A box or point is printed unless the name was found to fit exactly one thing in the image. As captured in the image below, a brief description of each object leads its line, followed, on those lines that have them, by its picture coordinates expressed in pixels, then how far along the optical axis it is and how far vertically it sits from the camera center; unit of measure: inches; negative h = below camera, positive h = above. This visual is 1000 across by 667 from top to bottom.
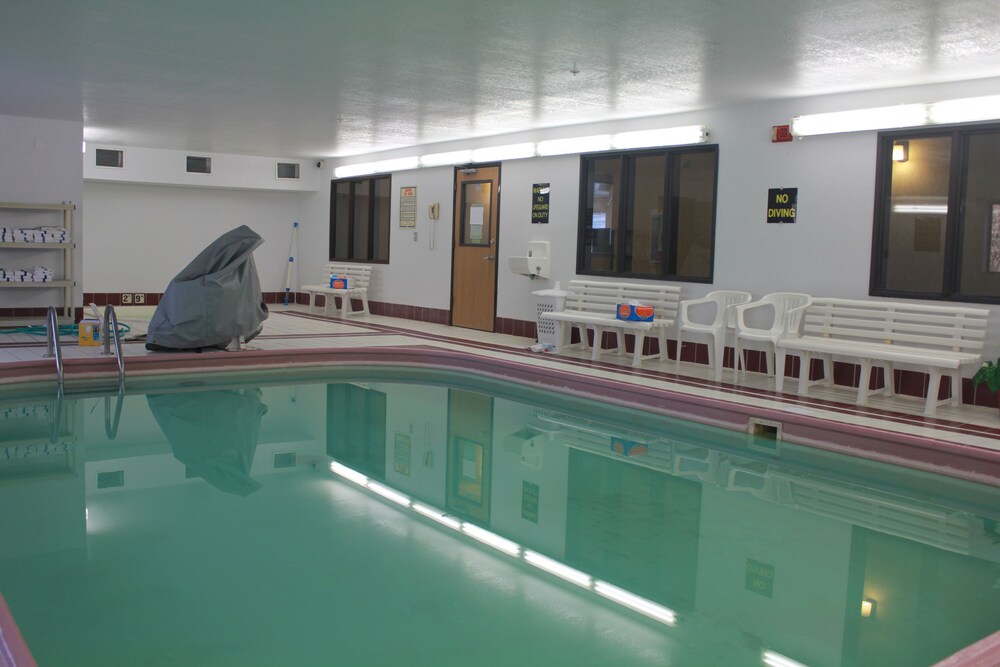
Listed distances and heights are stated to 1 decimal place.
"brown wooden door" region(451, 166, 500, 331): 438.3 +7.7
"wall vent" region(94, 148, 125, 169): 511.8 +53.8
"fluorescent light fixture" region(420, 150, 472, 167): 441.7 +53.6
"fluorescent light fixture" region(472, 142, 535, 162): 405.7 +53.4
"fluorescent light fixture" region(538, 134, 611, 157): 367.0 +52.6
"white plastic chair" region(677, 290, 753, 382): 303.8 -18.2
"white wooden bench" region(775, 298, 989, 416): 250.5 -18.8
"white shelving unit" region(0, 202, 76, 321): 395.2 +0.0
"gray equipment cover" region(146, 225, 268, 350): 310.0 -16.5
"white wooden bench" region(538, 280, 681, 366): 333.7 -17.7
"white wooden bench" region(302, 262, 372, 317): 507.2 -18.1
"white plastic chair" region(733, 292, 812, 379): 282.7 -16.2
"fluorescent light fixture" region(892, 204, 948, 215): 273.4 +22.3
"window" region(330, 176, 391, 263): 523.8 +24.8
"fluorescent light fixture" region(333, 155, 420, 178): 483.1 +54.1
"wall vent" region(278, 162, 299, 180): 571.5 +56.2
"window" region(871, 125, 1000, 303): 262.8 +20.3
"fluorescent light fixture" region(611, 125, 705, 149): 331.3 +52.1
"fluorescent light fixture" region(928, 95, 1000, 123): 253.3 +50.5
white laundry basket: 372.8 -24.3
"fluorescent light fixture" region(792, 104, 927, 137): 270.4 +50.7
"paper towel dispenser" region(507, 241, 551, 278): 396.8 +1.8
